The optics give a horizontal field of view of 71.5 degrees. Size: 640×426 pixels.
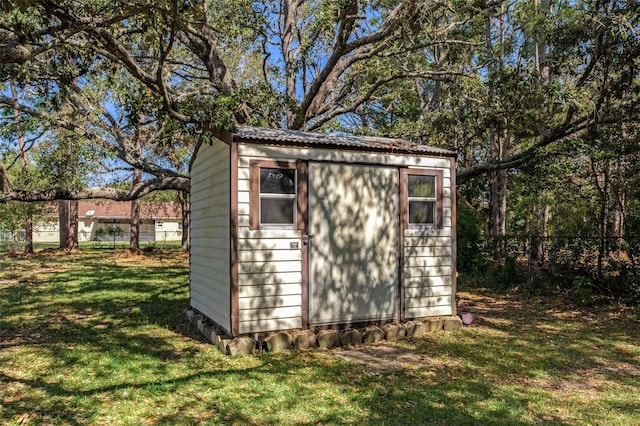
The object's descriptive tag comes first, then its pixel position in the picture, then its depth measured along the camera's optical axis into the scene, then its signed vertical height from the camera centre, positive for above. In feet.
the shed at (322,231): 19.03 -0.57
